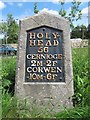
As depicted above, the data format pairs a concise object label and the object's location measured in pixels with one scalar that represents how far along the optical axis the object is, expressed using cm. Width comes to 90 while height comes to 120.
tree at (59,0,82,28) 587
